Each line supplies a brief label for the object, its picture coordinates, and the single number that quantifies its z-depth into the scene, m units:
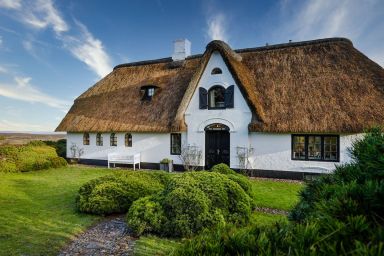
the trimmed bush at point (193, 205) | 7.06
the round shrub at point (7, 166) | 18.23
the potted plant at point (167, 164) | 18.62
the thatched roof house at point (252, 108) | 15.12
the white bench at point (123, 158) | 19.69
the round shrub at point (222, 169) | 11.05
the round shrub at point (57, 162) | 20.62
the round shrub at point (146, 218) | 7.21
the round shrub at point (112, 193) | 8.92
